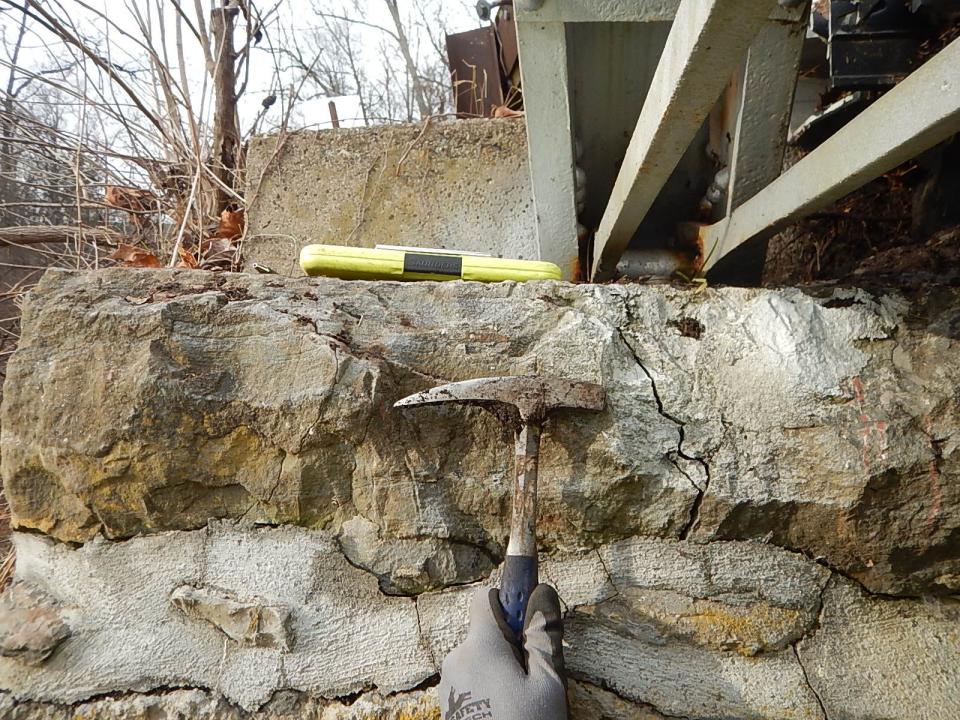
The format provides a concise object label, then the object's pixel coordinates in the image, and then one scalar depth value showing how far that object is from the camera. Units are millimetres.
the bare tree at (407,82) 5065
